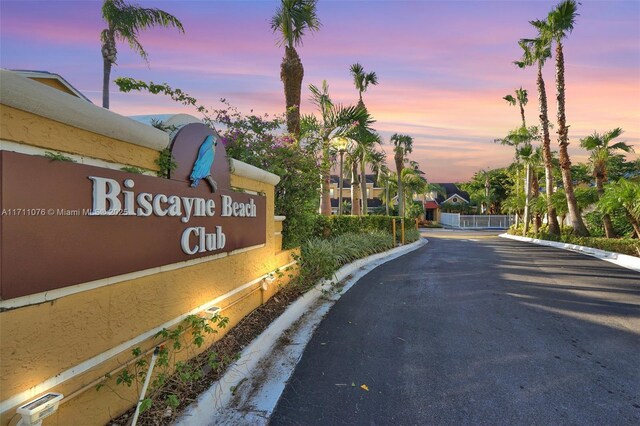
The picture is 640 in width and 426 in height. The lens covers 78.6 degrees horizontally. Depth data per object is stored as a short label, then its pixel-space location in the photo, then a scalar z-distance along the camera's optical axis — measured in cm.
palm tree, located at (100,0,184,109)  1487
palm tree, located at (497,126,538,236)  2933
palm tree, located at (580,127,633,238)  1959
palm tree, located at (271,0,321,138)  1380
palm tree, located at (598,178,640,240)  1463
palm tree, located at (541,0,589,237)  2092
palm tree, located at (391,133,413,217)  3784
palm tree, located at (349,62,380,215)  2731
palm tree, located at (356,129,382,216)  2488
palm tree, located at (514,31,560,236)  2389
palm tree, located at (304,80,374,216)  1479
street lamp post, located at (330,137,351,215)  1500
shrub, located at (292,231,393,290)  842
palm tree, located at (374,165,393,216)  3650
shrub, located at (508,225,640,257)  1451
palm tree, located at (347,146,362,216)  2669
